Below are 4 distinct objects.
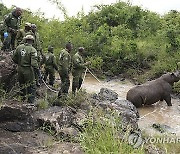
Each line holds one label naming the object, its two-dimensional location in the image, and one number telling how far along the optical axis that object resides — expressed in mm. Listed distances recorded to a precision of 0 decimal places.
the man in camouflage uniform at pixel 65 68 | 12367
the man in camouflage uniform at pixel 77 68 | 12922
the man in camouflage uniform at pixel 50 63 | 13617
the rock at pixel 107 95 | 13508
